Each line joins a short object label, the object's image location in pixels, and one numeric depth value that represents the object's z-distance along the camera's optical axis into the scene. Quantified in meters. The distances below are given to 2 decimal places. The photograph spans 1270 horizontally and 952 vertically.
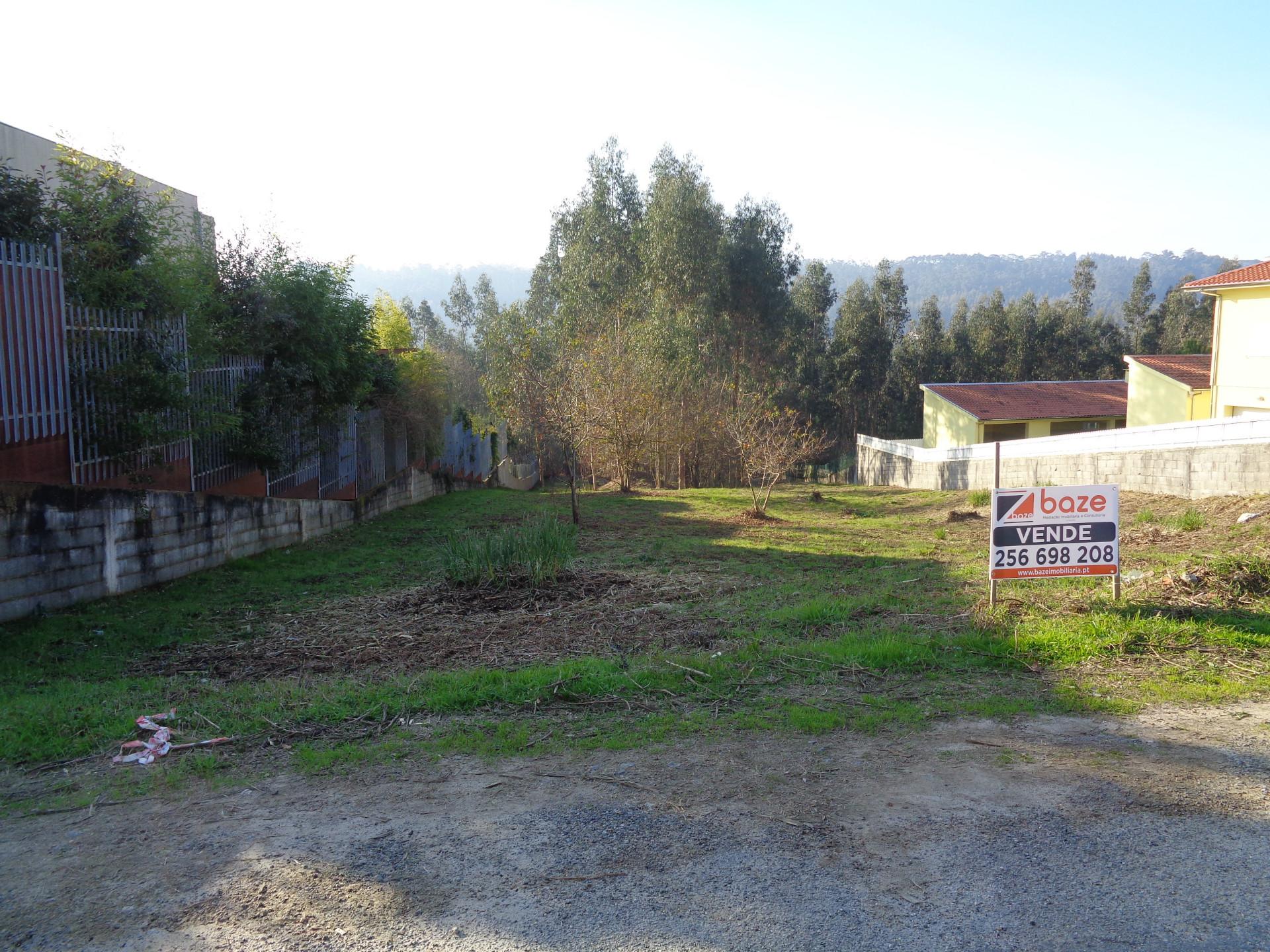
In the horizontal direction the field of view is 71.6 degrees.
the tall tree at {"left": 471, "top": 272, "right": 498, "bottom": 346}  54.39
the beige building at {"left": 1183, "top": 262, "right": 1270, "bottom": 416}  24.86
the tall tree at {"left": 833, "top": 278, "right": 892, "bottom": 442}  52.06
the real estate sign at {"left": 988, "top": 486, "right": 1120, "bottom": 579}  7.24
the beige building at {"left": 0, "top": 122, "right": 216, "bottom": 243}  14.86
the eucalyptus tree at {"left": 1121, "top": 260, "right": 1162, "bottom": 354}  58.19
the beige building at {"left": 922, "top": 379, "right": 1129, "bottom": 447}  38.56
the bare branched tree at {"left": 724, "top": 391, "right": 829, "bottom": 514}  19.28
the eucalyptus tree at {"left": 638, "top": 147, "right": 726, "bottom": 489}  33.59
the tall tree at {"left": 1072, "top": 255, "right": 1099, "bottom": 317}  66.69
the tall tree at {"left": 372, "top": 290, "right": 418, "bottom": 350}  24.17
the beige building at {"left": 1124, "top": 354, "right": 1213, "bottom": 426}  31.03
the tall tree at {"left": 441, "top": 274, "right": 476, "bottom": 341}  86.00
